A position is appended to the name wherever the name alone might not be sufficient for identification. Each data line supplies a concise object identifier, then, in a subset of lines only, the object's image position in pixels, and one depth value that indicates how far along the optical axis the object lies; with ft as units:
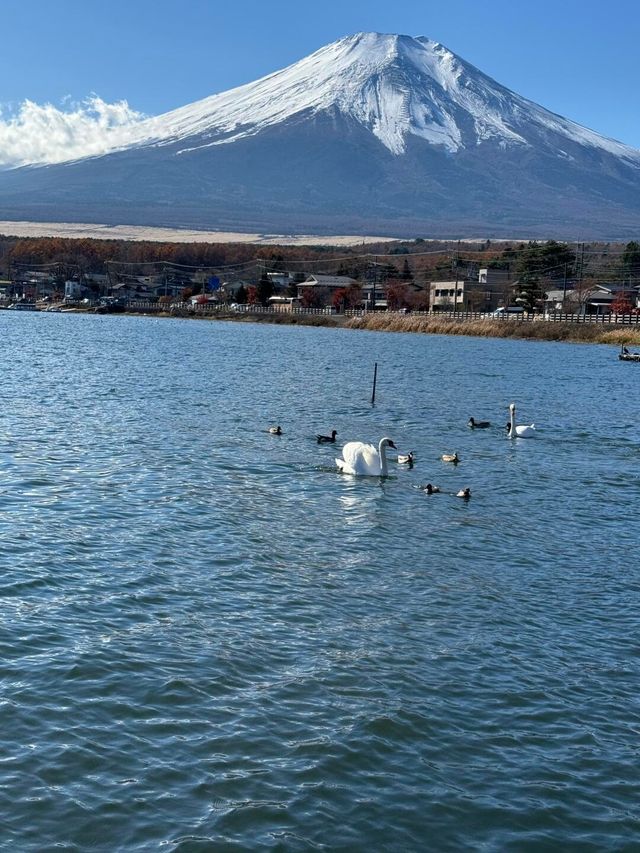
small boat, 180.55
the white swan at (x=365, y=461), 59.11
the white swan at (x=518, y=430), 79.41
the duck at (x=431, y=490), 54.78
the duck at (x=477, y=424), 84.27
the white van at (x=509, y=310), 316.81
